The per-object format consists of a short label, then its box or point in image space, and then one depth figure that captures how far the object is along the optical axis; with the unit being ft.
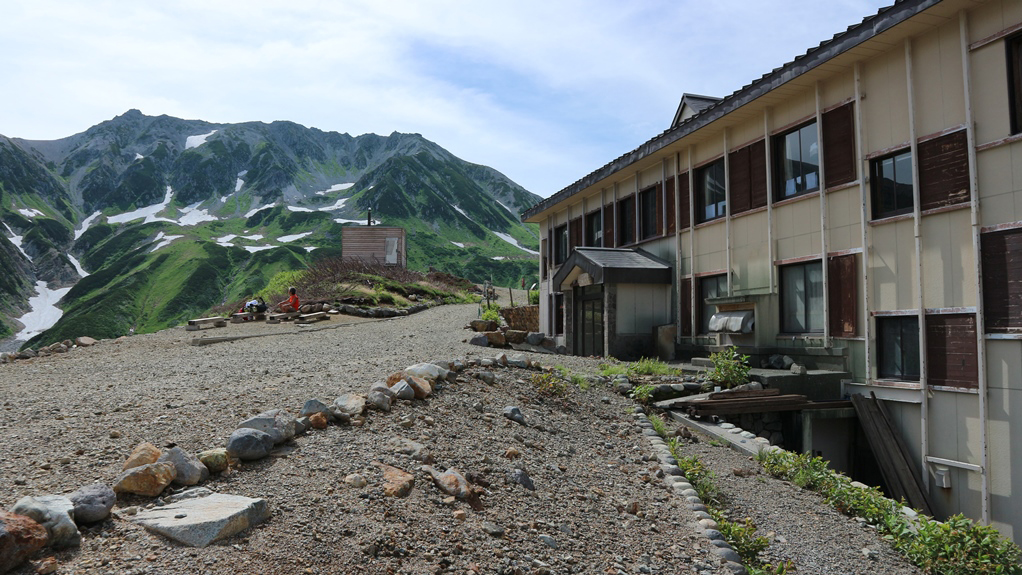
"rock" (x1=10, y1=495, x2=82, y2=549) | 10.91
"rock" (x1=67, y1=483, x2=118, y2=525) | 11.75
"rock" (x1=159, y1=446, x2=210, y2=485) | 14.20
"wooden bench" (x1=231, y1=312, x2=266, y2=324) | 77.20
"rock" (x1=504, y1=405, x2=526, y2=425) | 25.62
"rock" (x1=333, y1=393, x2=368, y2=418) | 20.54
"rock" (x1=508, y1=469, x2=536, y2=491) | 19.17
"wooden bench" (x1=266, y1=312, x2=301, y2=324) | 75.10
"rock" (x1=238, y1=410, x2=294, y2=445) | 17.29
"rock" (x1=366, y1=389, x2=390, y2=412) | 21.76
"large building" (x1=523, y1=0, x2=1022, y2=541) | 29.09
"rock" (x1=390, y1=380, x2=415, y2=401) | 23.56
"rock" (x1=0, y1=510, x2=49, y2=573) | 9.89
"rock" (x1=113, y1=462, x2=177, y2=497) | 13.29
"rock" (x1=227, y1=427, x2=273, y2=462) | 15.98
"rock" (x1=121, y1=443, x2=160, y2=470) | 14.29
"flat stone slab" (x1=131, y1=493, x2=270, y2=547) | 11.75
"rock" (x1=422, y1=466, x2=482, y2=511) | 16.53
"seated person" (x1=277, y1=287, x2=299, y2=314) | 78.43
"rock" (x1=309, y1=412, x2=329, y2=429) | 19.22
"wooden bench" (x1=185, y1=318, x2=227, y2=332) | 68.90
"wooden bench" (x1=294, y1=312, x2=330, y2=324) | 74.54
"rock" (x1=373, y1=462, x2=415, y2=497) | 15.46
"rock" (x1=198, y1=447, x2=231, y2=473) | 15.02
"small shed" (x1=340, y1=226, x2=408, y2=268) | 149.18
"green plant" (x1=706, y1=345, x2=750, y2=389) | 36.94
